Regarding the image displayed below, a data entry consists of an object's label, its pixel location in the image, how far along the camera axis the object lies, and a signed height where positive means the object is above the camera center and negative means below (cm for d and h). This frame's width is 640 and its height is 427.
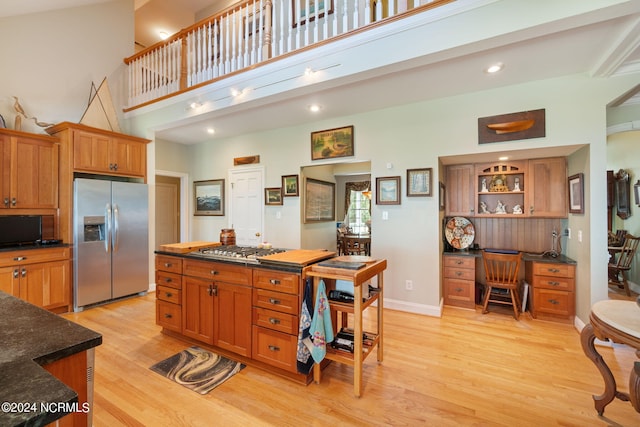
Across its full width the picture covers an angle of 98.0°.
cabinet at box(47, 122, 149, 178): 374 +94
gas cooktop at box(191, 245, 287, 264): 241 -38
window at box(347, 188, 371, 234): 743 +3
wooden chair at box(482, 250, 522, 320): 337 -85
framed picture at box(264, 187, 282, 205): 470 +29
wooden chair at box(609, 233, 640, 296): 425 -84
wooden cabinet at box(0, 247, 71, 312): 320 -74
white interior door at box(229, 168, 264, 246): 492 +15
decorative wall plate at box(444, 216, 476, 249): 412 -31
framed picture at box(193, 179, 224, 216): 533 +33
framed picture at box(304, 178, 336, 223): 484 +23
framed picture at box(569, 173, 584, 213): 304 +20
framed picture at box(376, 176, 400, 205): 379 +30
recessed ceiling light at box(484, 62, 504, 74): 263 +139
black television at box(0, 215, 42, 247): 341 -19
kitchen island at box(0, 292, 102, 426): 59 -41
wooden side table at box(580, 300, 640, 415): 146 -68
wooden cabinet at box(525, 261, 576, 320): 325 -95
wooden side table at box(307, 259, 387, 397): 199 -71
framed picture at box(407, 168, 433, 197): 358 +39
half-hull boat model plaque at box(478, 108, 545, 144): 301 +95
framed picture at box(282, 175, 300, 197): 454 +45
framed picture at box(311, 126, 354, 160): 405 +104
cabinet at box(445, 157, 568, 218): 357 +31
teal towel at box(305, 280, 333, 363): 204 -85
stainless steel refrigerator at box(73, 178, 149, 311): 371 -37
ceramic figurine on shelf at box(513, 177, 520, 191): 384 +36
